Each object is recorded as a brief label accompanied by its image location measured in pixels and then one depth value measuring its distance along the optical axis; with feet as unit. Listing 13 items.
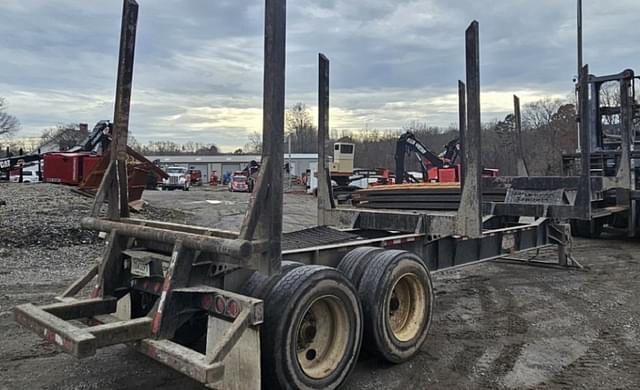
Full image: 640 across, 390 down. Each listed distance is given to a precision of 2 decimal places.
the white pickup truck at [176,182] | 137.49
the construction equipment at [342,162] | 92.89
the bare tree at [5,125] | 191.75
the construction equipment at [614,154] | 33.19
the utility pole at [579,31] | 55.93
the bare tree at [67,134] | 112.98
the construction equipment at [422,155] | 80.26
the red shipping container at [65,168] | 59.88
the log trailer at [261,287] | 11.07
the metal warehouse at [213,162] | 261.85
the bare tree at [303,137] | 244.63
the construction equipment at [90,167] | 48.72
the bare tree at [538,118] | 148.05
